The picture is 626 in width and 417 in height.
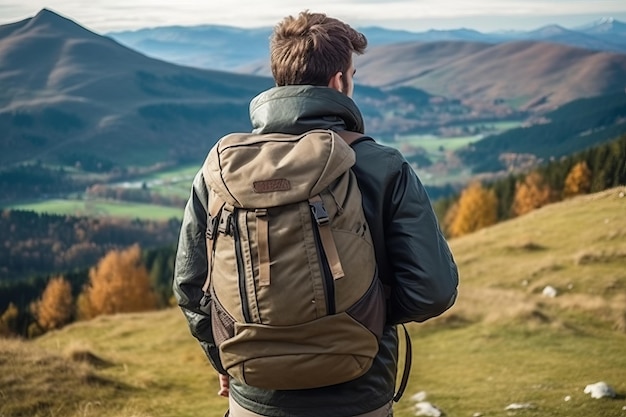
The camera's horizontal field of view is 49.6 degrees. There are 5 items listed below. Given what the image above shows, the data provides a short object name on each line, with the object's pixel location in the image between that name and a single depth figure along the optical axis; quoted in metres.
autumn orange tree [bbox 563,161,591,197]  68.79
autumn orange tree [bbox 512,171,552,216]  77.31
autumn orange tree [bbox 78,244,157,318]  76.25
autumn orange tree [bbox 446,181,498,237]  82.25
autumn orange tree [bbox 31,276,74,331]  74.50
